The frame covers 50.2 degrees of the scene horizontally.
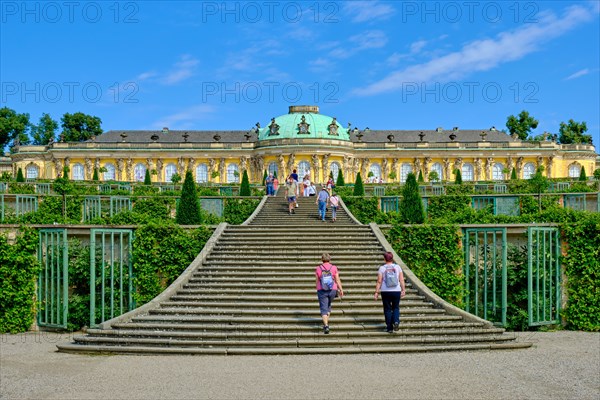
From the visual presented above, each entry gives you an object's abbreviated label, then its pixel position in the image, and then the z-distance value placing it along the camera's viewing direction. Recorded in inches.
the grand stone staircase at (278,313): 437.7
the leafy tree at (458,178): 1600.6
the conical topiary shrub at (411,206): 789.2
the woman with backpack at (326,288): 445.7
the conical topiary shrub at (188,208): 800.9
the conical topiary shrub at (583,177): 1620.6
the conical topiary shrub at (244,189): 1279.4
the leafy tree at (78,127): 3161.9
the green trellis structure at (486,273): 545.6
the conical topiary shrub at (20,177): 1614.9
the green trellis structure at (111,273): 542.2
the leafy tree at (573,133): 3110.2
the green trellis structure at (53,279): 544.1
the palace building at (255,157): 2753.4
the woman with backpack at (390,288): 443.2
